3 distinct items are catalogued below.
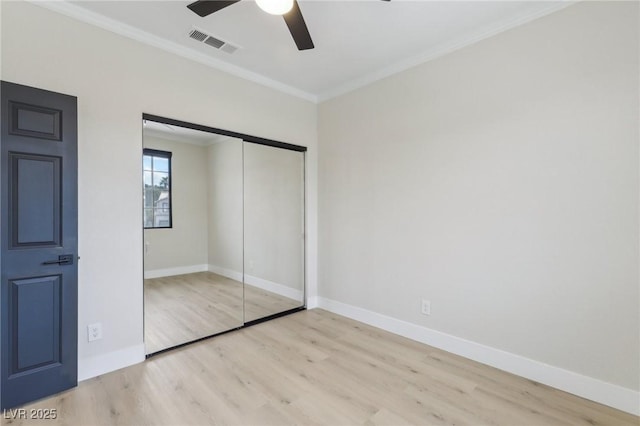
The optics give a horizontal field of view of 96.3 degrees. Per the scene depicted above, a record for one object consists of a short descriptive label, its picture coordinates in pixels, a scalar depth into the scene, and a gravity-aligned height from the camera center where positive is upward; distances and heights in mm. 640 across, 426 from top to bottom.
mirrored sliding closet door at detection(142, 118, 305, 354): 2701 -189
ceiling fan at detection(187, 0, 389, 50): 1586 +1210
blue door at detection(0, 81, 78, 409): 1882 -191
